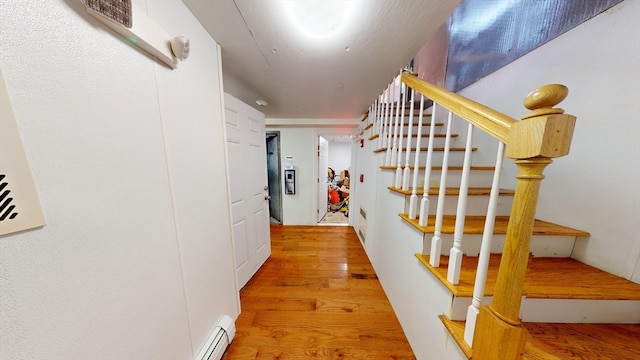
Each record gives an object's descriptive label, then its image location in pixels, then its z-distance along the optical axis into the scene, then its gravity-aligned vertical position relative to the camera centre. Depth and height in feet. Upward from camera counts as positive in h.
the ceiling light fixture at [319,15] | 3.07 +2.67
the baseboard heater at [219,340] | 3.49 -3.75
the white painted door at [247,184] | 5.50 -0.82
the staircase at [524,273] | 1.74 -1.83
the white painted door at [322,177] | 12.00 -1.08
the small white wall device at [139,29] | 1.79 +1.59
